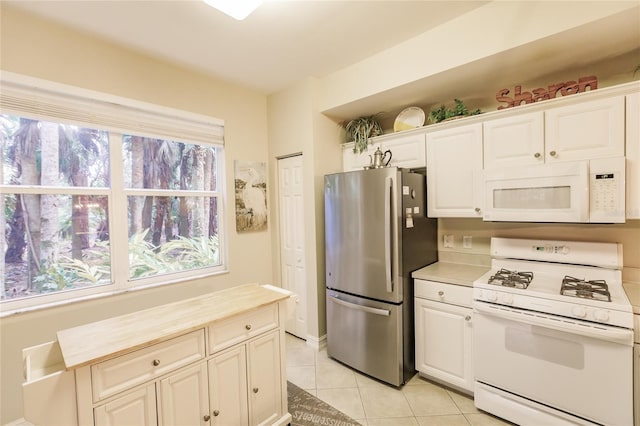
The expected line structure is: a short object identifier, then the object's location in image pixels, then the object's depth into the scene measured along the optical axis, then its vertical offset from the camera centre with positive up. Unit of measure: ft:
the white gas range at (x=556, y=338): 4.87 -2.73
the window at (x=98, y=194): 6.16 +0.47
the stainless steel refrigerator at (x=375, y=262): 7.23 -1.66
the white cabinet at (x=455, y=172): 7.18 +0.84
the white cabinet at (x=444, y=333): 6.69 -3.33
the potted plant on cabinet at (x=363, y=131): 9.46 +2.57
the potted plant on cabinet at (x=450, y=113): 7.56 +2.52
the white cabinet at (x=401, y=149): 8.21 +1.73
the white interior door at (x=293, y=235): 10.19 -1.09
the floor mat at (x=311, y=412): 6.24 -4.91
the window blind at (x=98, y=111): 5.94 +2.58
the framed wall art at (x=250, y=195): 9.93 +0.47
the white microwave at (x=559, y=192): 5.34 +0.15
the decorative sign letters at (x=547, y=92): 6.05 +2.53
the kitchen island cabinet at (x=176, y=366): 3.70 -2.44
